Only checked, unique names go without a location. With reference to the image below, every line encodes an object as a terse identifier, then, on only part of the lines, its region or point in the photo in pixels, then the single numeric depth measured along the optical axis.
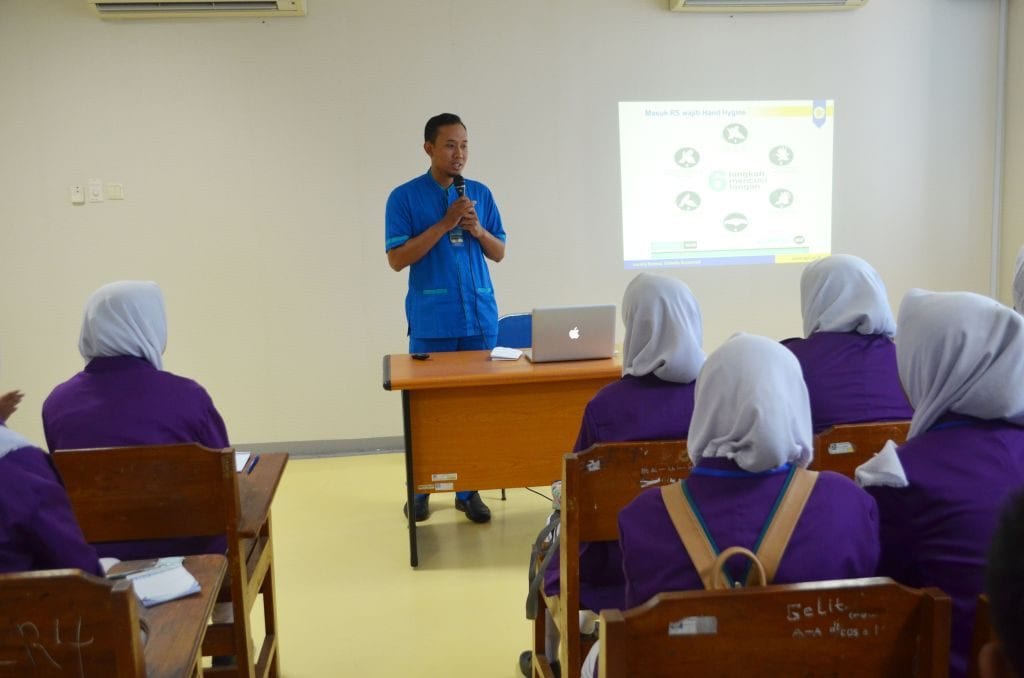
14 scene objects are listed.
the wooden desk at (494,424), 3.13
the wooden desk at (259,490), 1.81
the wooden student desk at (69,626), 1.06
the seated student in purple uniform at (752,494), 1.20
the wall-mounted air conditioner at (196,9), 4.38
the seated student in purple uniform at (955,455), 1.27
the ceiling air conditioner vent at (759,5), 4.82
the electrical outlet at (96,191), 4.58
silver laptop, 3.17
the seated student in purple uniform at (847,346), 2.26
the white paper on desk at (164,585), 1.46
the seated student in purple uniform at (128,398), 1.93
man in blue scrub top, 3.63
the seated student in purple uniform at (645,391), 1.91
